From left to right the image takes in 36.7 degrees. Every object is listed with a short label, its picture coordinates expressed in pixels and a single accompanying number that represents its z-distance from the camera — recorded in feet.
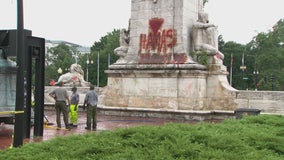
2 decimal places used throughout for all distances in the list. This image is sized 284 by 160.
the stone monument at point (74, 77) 78.26
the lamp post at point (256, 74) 192.13
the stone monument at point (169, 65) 57.41
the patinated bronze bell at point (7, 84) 39.10
